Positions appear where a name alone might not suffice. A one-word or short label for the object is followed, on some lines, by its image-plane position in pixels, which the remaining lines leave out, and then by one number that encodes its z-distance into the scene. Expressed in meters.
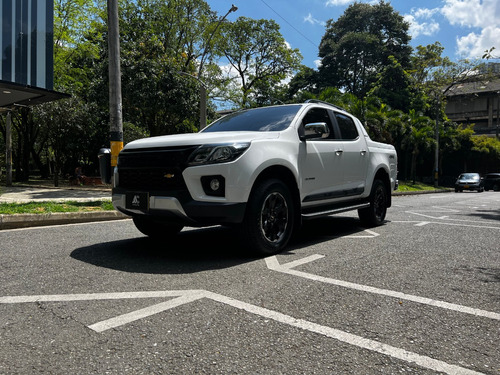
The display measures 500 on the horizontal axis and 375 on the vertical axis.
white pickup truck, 4.07
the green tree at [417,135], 33.03
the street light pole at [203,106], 15.75
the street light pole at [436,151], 32.78
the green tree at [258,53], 39.59
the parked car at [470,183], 28.27
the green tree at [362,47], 45.38
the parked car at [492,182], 32.00
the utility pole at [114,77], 9.66
